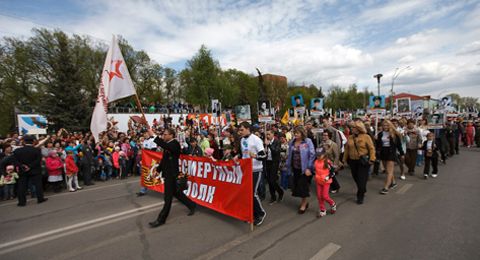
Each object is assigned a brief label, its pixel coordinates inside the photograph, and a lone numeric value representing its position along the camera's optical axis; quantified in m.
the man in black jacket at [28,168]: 6.30
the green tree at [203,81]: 42.62
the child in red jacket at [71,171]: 7.75
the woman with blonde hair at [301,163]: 4.54
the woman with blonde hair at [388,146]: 5.95
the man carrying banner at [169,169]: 4.39
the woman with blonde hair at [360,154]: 5.07
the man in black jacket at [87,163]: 8.45
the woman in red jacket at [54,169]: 7.50
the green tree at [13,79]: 28.11
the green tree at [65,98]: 20.67
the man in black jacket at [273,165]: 5.49
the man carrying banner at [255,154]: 4.25
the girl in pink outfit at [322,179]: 4.48
